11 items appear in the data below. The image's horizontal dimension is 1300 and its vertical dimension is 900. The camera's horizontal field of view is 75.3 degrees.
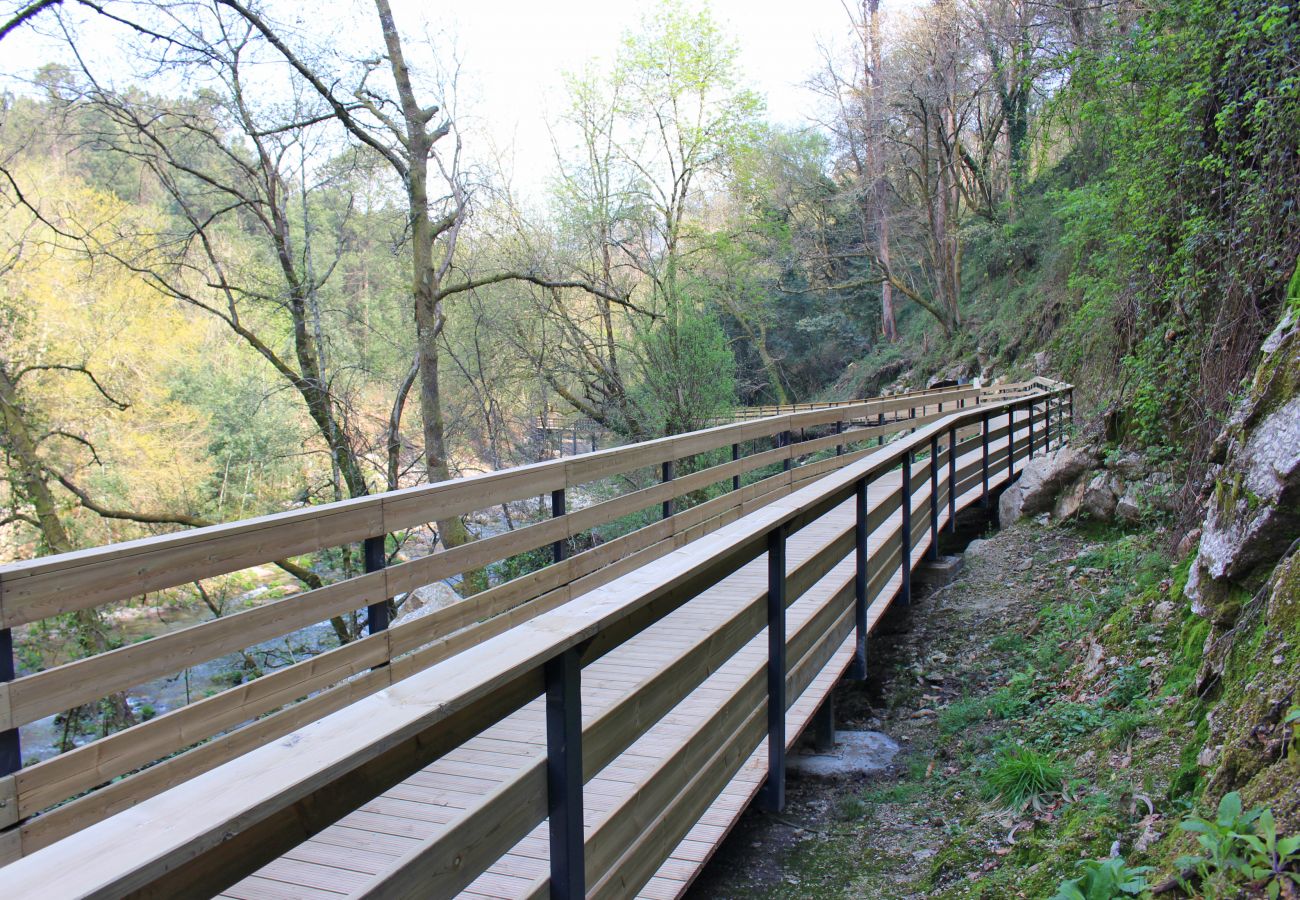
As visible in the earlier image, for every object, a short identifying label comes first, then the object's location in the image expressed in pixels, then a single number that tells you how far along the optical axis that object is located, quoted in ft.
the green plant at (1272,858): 5.70
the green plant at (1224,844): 6.22
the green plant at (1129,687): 12.25
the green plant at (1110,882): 7.07
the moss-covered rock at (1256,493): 10.36
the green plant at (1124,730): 10.94
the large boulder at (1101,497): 23.03
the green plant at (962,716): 14.60
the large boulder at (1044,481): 26.35
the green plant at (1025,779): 10.75
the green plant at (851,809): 11.86
